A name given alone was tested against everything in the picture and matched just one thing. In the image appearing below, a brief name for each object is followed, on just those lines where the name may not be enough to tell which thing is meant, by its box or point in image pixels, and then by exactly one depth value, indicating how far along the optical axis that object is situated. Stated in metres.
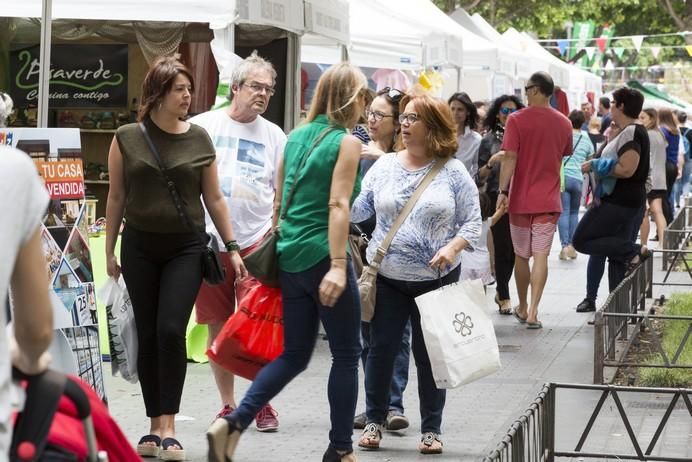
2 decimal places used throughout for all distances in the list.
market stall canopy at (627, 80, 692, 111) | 76.94
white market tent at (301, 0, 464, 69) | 28.12
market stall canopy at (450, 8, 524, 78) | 41.37
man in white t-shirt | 13.10
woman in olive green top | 11.80
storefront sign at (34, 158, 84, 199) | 12.29
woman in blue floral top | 11.99
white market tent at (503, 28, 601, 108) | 51.13
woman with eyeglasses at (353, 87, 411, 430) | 13.40
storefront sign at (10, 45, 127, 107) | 23.69
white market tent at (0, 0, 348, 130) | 18.90
